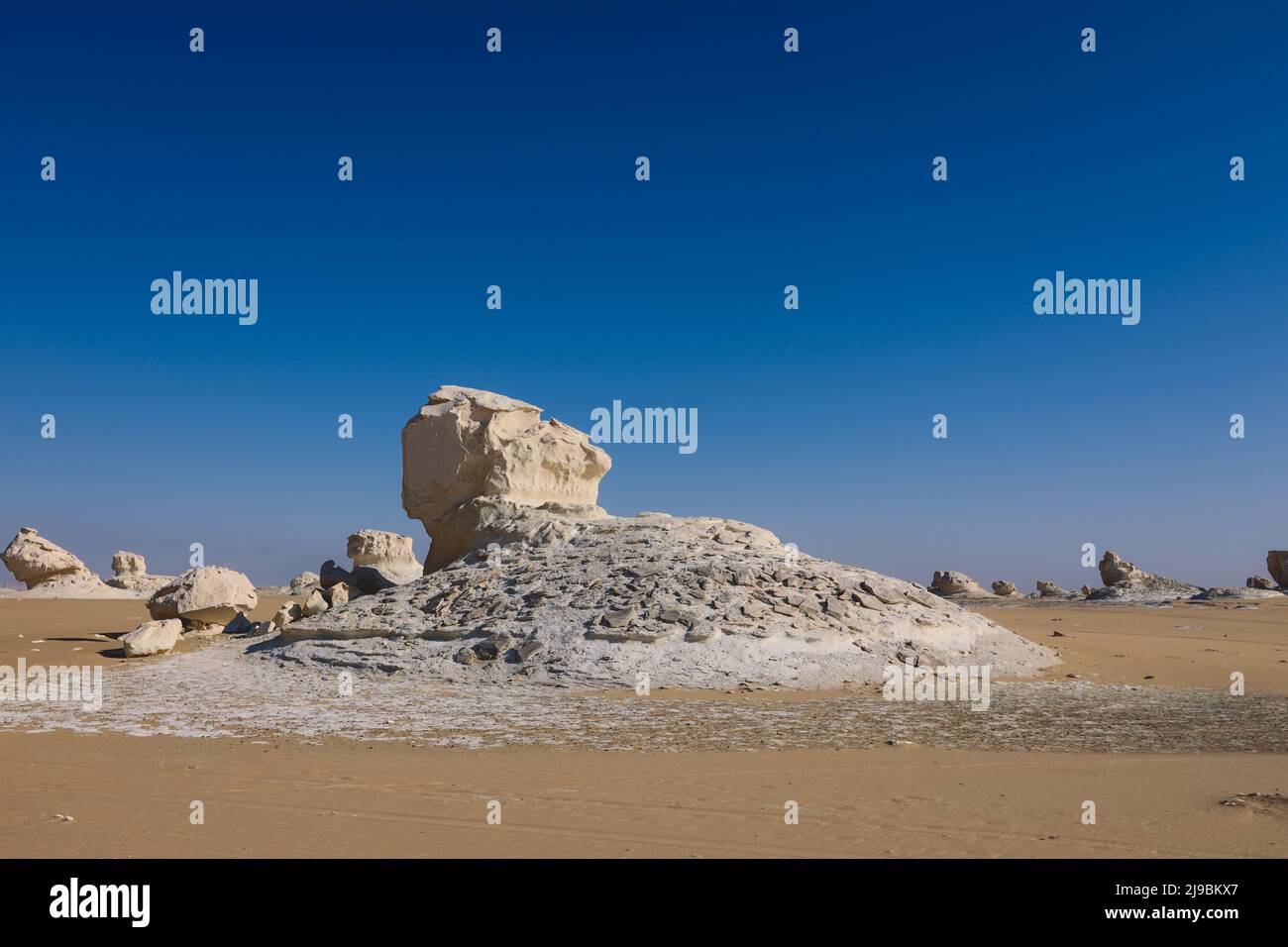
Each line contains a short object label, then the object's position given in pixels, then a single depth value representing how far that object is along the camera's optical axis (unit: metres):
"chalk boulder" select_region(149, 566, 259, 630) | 24.25
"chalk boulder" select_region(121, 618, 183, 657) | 19.71
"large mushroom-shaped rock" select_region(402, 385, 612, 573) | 24.42
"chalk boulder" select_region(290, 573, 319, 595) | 45.75
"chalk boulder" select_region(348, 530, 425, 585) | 39.69
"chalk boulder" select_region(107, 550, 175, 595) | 50.75
